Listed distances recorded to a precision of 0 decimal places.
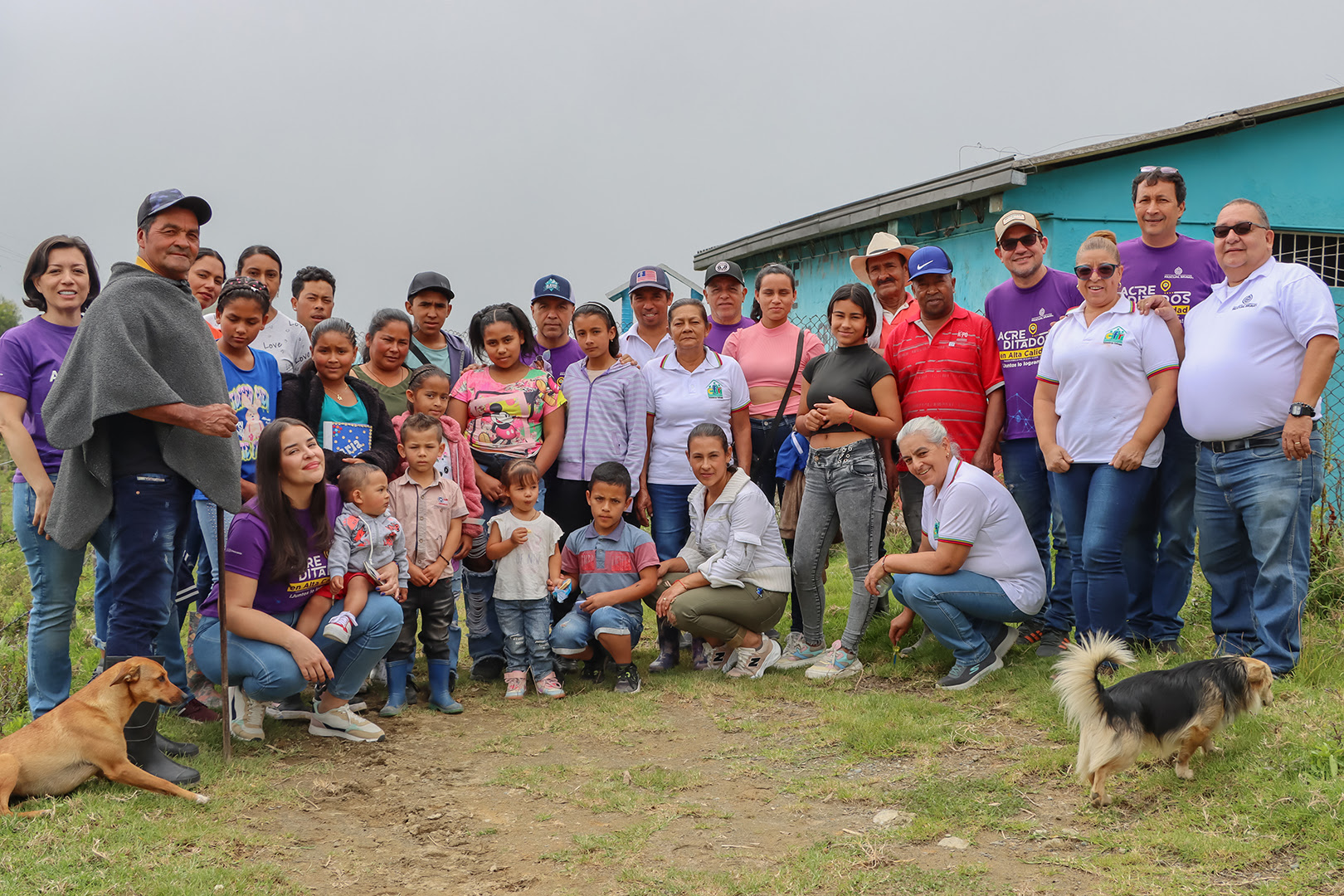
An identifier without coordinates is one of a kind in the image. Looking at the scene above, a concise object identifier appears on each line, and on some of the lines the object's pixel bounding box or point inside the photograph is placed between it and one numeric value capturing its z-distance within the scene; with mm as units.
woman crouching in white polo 5031
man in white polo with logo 4211
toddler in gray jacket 4676
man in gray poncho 3641
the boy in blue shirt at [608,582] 5602
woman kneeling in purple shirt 4387
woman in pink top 6164
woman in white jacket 5617
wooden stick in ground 4211
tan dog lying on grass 3533
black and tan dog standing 3510
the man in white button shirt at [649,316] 6480
